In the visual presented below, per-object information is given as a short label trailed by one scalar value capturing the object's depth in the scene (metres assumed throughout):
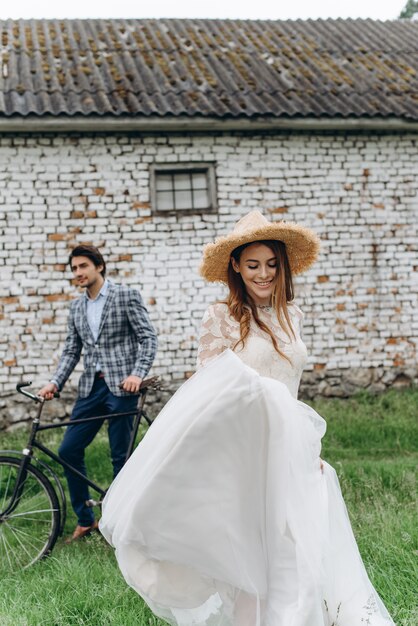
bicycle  4.56
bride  2.65
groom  4.95
